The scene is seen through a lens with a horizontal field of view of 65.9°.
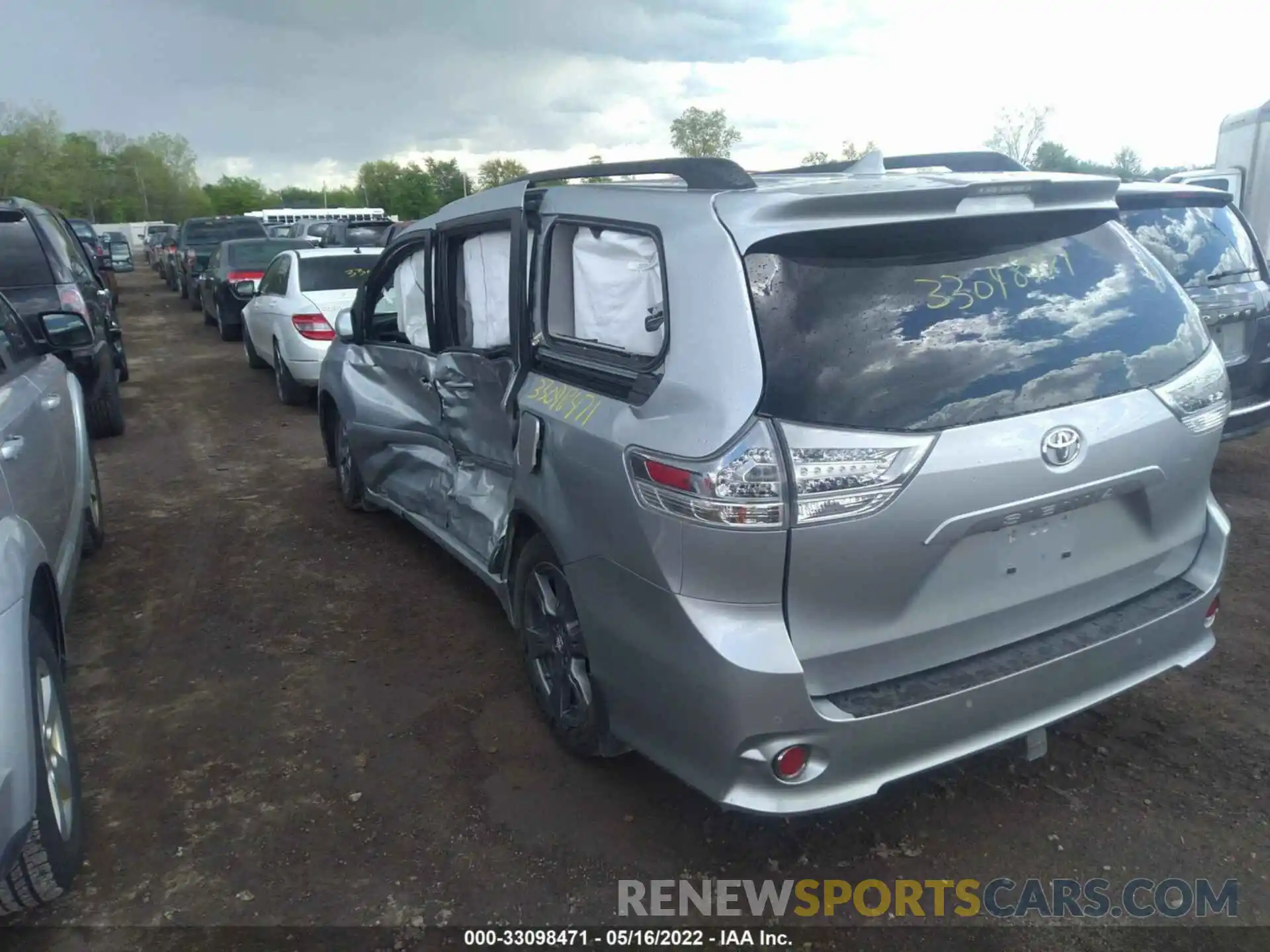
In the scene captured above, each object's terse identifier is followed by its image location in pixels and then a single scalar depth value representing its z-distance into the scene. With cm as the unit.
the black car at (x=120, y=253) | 3519
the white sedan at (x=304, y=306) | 941
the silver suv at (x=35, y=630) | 241
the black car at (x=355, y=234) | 1628
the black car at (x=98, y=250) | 1533
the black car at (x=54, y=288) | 786
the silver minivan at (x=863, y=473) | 242
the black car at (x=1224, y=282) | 559
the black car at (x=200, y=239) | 2112
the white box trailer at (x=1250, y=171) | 1227
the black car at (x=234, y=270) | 1545
